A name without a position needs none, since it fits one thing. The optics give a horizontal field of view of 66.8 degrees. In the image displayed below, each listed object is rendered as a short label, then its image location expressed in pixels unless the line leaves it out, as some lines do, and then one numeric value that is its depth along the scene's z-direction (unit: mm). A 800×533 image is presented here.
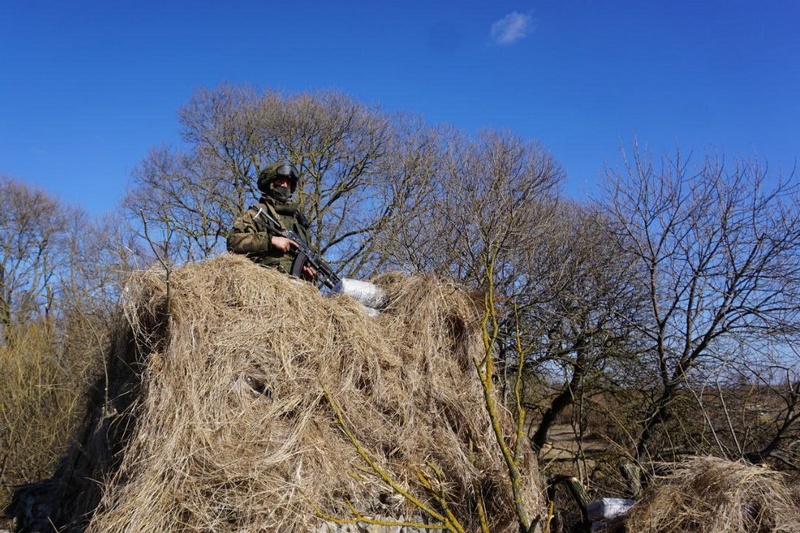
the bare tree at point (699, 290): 6234
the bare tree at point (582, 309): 7738
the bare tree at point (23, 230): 15953
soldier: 5035
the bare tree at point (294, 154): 16600
